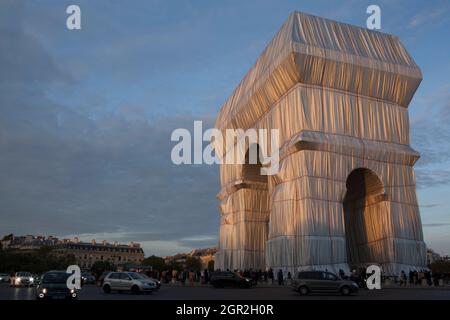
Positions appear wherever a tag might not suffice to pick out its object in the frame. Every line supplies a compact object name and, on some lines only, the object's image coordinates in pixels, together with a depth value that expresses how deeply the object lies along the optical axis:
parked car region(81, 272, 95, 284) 43.69
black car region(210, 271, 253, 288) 32.81
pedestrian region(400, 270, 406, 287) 33.99
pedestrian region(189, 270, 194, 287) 39.84
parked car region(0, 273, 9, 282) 53.12
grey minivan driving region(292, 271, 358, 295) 24.78
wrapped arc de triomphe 35.62
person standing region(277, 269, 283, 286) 34.01
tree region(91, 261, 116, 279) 108.81
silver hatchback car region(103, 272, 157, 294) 25.77
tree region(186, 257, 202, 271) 146.12
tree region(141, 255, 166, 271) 135.98
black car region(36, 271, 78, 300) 16.95
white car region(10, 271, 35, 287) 37.59
